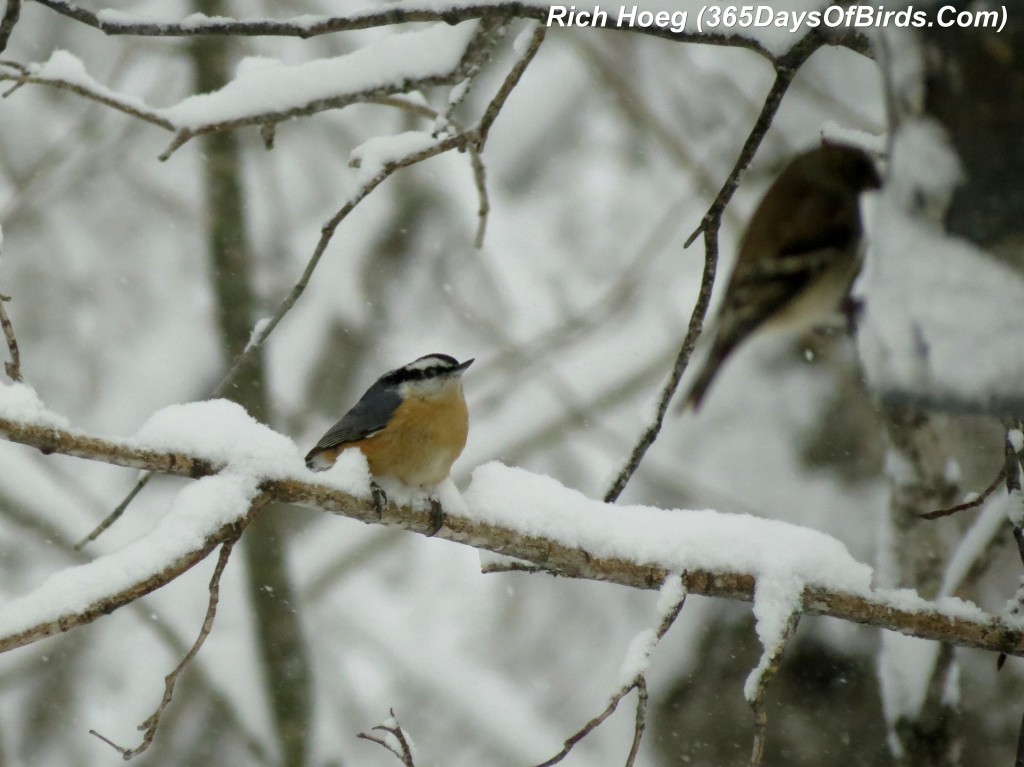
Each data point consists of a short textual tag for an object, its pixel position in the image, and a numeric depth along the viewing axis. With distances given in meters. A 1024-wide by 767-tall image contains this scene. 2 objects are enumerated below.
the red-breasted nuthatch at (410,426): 6.71
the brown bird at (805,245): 7.65
